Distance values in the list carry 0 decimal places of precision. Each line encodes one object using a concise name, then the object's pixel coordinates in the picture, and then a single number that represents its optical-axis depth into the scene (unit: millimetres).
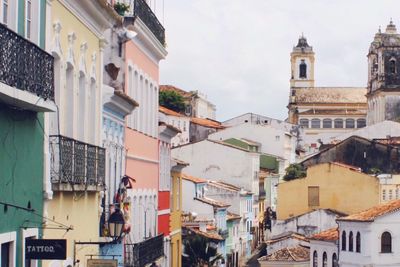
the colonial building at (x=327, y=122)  195375
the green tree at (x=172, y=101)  134275
